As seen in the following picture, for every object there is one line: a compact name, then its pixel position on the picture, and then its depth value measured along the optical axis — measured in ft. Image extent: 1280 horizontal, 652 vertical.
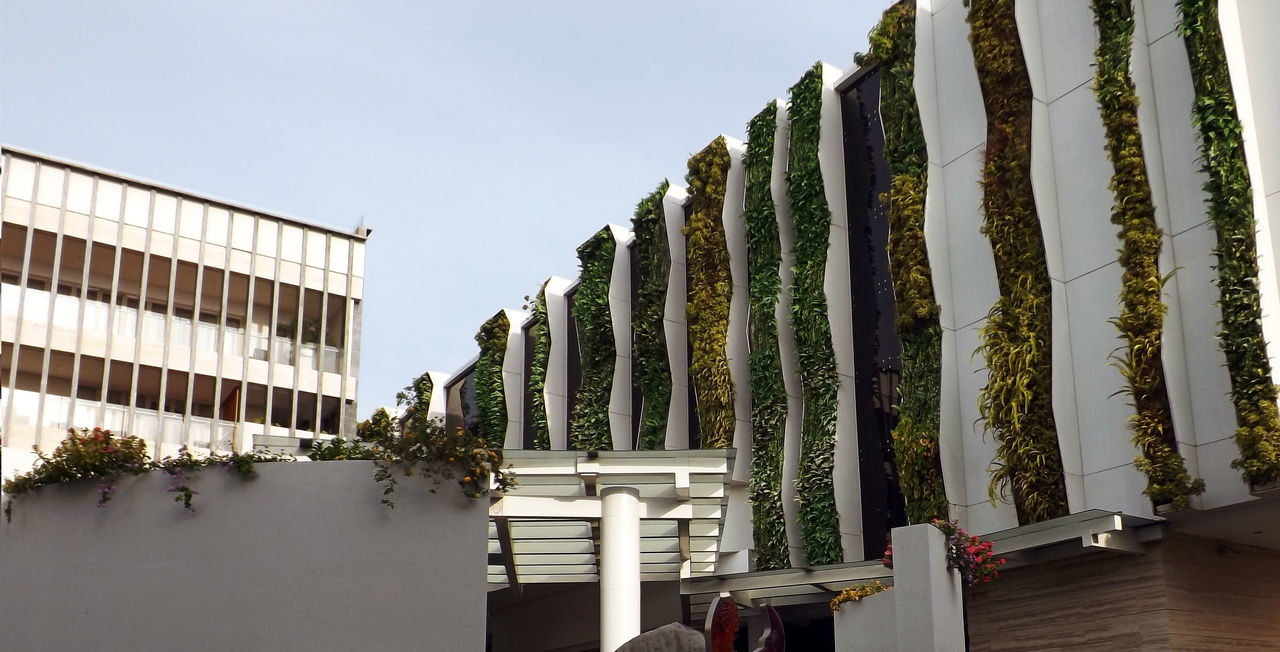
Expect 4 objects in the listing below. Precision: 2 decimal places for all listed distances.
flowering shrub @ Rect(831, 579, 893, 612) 46.73
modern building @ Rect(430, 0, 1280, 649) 48.96
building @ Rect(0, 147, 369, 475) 101.35
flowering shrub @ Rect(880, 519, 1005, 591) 42.01
